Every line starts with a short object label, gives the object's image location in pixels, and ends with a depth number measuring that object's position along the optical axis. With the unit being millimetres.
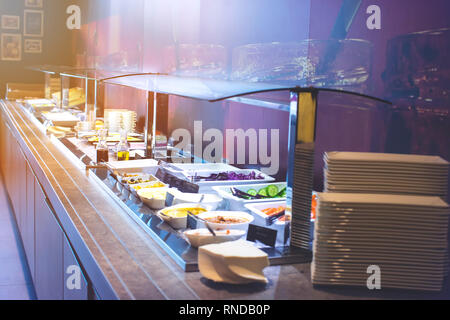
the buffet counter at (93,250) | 1262
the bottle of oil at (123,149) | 2822
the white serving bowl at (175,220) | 1712
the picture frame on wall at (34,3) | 8070
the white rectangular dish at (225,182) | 2240
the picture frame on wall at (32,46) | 8164
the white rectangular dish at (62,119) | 4102
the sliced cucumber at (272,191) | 2127
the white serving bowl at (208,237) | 1506
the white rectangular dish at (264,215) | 1620
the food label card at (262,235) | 1491
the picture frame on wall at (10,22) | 7993
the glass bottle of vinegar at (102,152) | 2814
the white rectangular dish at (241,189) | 1916
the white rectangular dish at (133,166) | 2525
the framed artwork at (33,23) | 8109
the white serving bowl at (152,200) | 1943
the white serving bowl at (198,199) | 1948
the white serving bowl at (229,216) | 1567
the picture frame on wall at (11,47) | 8031
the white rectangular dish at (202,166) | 2621
